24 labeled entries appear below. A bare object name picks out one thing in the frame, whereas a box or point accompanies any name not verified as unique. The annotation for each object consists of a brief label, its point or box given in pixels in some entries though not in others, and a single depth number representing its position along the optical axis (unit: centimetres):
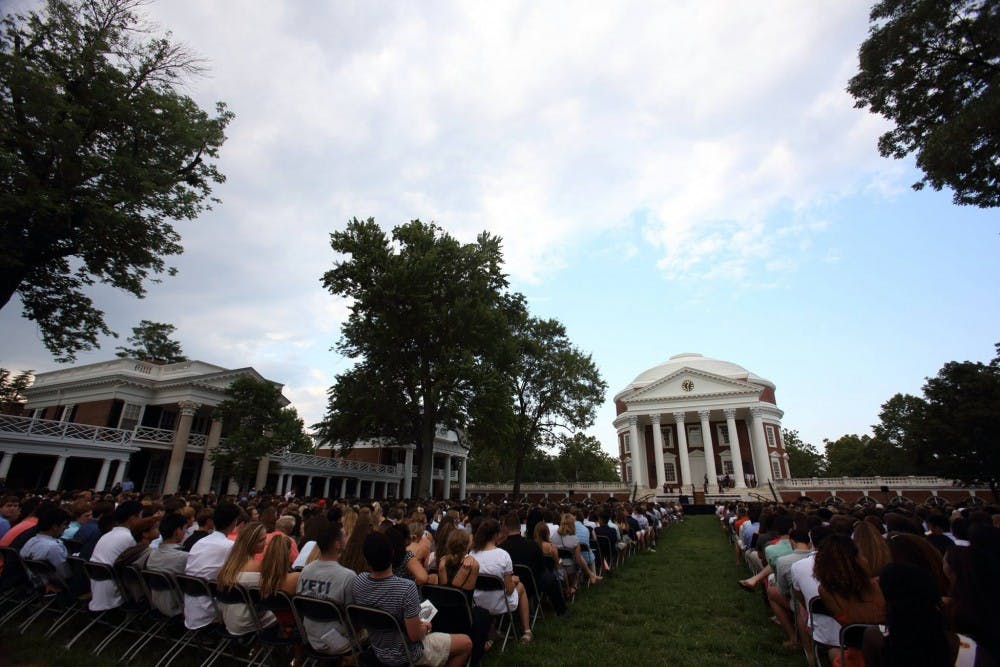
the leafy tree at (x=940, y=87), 1051
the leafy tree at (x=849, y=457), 5591
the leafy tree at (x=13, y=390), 3192
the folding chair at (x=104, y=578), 479
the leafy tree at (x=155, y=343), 4462
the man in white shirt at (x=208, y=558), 441
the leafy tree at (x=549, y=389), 3544
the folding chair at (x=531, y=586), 595
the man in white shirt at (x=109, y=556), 494
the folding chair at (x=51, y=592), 526
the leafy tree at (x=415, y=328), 2327
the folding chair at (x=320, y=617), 359
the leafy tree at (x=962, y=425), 2672
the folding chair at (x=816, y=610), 394
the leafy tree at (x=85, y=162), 1372
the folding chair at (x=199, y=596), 432
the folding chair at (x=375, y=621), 339
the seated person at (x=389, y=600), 348
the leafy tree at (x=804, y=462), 7444
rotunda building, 4447
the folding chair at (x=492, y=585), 492
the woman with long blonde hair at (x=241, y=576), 417
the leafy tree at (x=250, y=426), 2323
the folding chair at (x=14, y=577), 541
